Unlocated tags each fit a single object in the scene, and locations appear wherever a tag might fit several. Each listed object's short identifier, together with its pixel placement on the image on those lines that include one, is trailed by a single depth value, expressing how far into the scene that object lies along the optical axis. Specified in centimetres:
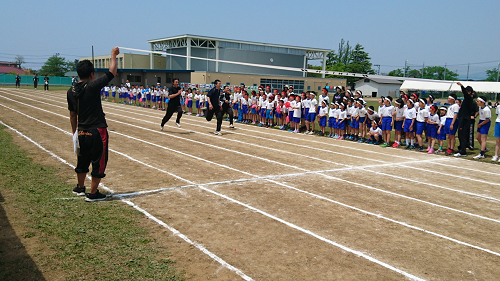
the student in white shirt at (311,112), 1662
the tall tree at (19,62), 13562
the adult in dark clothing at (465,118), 1236
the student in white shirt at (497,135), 1117
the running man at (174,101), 1493
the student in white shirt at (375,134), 1440
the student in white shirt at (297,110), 1709
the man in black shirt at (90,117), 576
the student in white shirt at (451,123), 1243
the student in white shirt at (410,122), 1319
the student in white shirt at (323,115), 1623
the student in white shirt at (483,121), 1181
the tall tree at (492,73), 8771
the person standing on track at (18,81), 5729
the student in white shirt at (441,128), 1272
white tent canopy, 4709
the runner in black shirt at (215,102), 1489
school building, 6227
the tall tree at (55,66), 11541
